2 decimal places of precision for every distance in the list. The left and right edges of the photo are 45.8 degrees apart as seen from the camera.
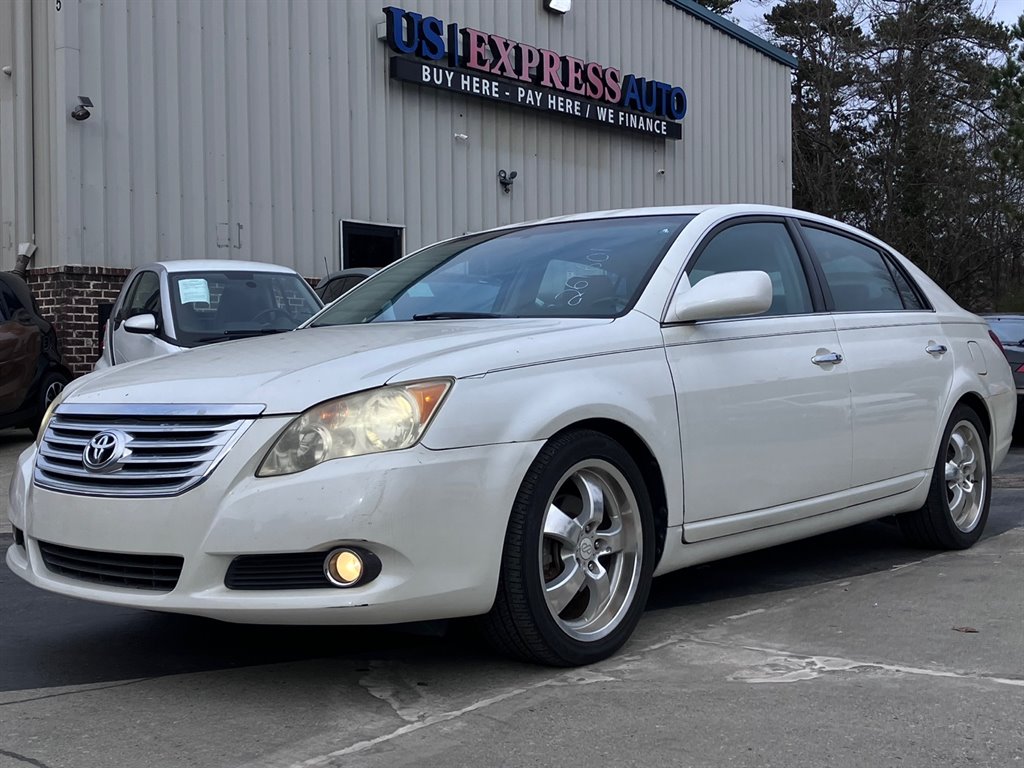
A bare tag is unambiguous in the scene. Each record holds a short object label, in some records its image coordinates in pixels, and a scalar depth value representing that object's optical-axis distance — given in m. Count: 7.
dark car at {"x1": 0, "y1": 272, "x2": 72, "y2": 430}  10.58
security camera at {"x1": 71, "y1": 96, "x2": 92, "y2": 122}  13.21
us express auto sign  16.98
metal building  13.59
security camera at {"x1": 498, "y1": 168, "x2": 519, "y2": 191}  18.42
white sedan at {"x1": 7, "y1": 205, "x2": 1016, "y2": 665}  3.39
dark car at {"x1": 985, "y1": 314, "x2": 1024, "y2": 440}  10.85
